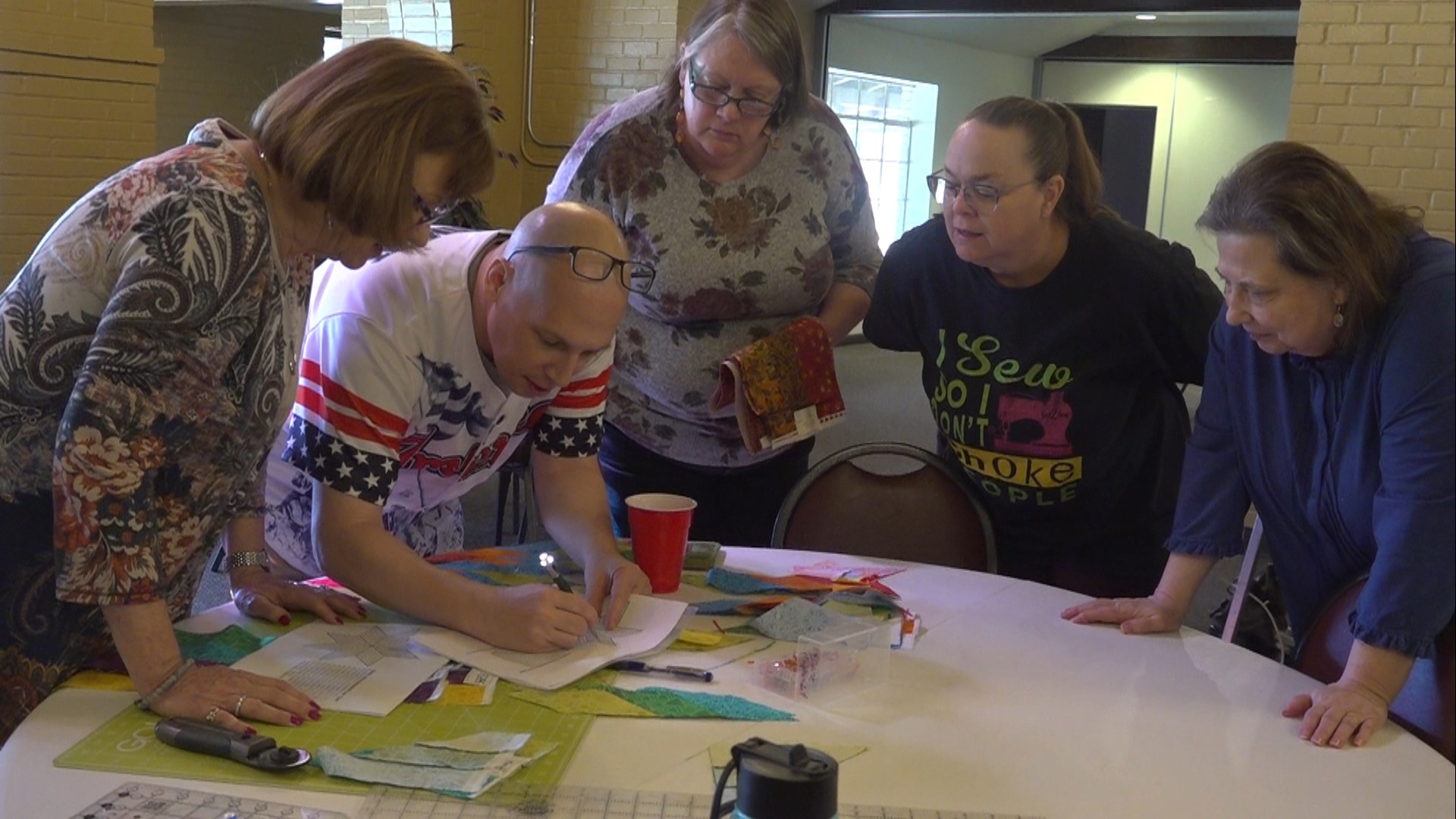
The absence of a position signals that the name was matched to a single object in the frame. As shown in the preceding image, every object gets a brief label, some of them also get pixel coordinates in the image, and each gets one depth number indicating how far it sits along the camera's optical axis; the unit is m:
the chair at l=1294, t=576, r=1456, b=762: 0.79
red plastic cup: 1.78
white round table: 1.24
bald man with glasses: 1.61
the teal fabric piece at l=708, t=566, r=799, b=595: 1.84
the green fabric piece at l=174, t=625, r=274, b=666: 1.50
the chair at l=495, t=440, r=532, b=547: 4.39
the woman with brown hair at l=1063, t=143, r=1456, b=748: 0.83
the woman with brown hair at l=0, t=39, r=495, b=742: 1.26
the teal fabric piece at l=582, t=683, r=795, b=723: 1.41
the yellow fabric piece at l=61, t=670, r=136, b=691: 1.40
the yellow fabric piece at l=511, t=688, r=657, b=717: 1.41
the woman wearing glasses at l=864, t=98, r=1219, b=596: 2.13
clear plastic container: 1.51
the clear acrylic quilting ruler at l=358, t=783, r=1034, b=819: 1.16
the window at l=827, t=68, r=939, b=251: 9.79
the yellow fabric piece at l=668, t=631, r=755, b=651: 1.62
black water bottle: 0.83
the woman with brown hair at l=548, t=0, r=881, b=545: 2.31
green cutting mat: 1.21
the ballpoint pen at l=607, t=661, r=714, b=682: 1.52
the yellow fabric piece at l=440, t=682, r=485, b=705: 1.42
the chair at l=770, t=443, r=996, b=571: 2.28
